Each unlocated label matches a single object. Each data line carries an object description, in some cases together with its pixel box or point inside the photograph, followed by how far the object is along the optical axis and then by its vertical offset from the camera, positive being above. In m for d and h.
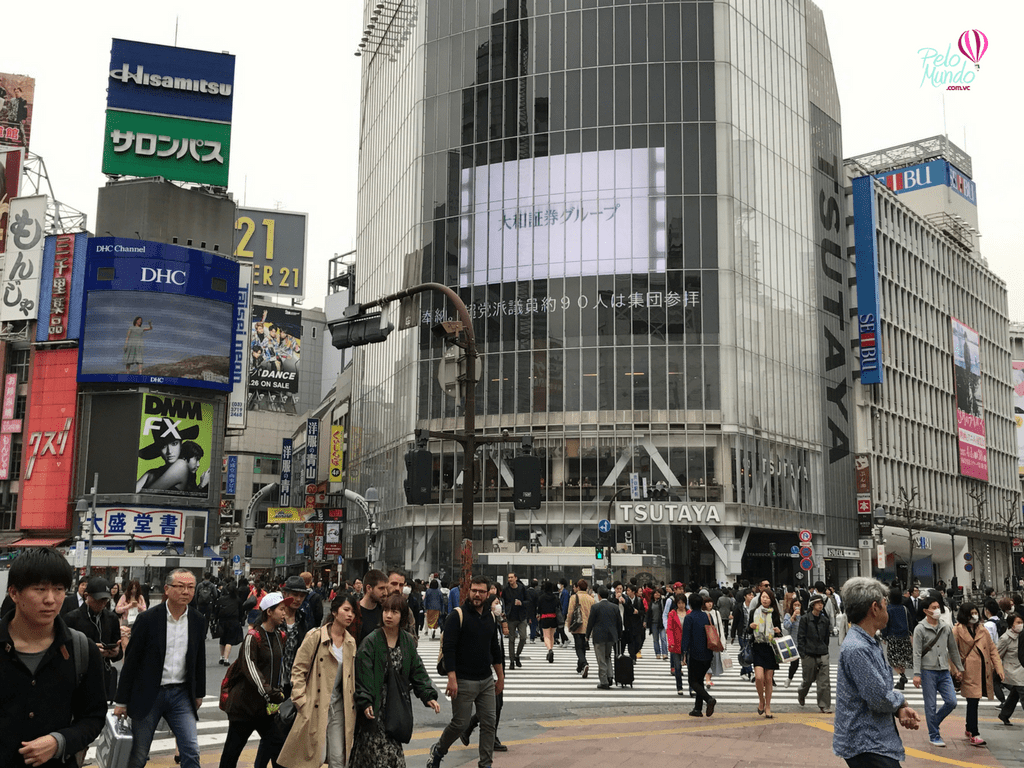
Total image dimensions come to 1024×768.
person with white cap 8.16 -0.92
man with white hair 6.17 -0.73
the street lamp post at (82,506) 54.37 +3.00
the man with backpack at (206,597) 28.48 -0.85
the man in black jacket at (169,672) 7.85 -0.79
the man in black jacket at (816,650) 15.05 -1.07
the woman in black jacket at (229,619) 20.31 -0.99
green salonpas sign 73.19 +28.55
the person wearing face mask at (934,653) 12.70 -0.92
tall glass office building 55.44 +15.80
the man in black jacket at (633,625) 20.95 -1.05
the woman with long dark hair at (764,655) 14.60 -1.12
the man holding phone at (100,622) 10.39 -0.57
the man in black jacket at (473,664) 10.05 -0.90
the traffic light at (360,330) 15.13 +3.36
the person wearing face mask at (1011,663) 13.38 -1.09
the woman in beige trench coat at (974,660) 12.50 -1.05
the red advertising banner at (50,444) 66.75 +7.50
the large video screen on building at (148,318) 66.88 +15.42
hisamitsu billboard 73.81 +33.31
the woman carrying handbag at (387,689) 7.66 -0.87
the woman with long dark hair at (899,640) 18.19 -1.13
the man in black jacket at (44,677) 4.13 -0.44
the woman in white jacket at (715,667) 18.37 -1.65
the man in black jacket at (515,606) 23.45 -0.79
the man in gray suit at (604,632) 18.11 -1.02
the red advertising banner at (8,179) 73.12 +26.20
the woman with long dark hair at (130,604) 17.70 -0.64
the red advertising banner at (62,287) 68.00 +17.47
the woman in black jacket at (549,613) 23.83 -0.96
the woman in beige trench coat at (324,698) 7.71 -0.94
